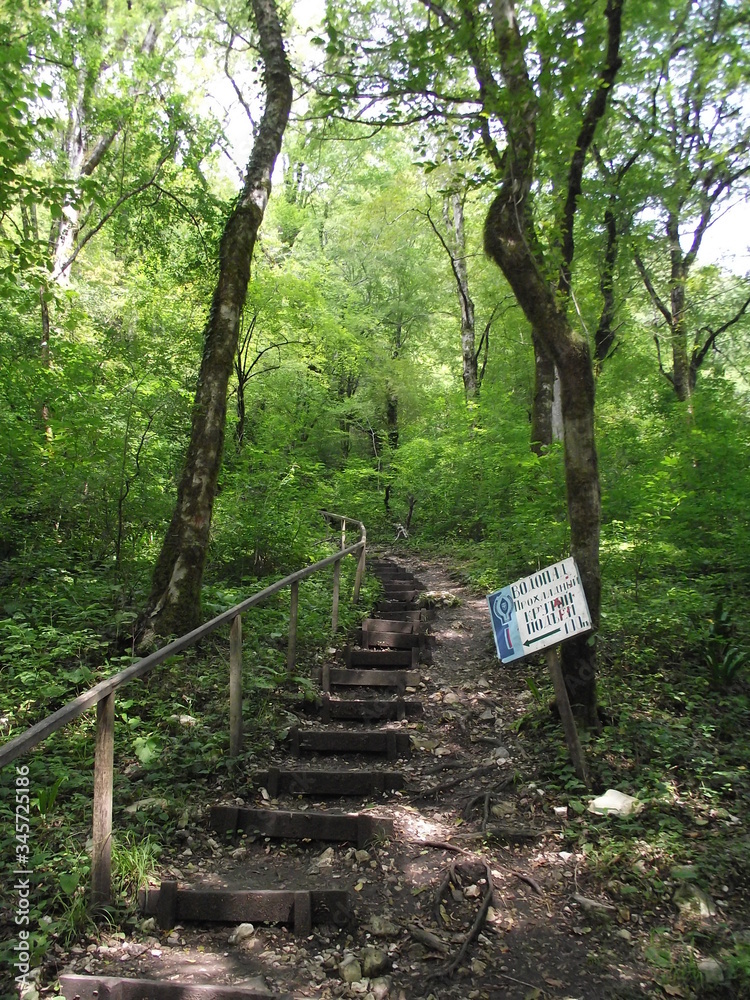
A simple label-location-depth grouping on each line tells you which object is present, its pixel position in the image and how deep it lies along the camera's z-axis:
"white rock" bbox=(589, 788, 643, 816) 3.96
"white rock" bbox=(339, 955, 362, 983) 2.74
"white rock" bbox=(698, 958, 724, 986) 2.69
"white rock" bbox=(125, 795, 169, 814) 3.79
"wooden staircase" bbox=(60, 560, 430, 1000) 2.97
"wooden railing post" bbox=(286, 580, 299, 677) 5.99
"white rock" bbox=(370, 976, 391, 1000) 2.66
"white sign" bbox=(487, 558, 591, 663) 4.26
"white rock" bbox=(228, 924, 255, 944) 2.92
